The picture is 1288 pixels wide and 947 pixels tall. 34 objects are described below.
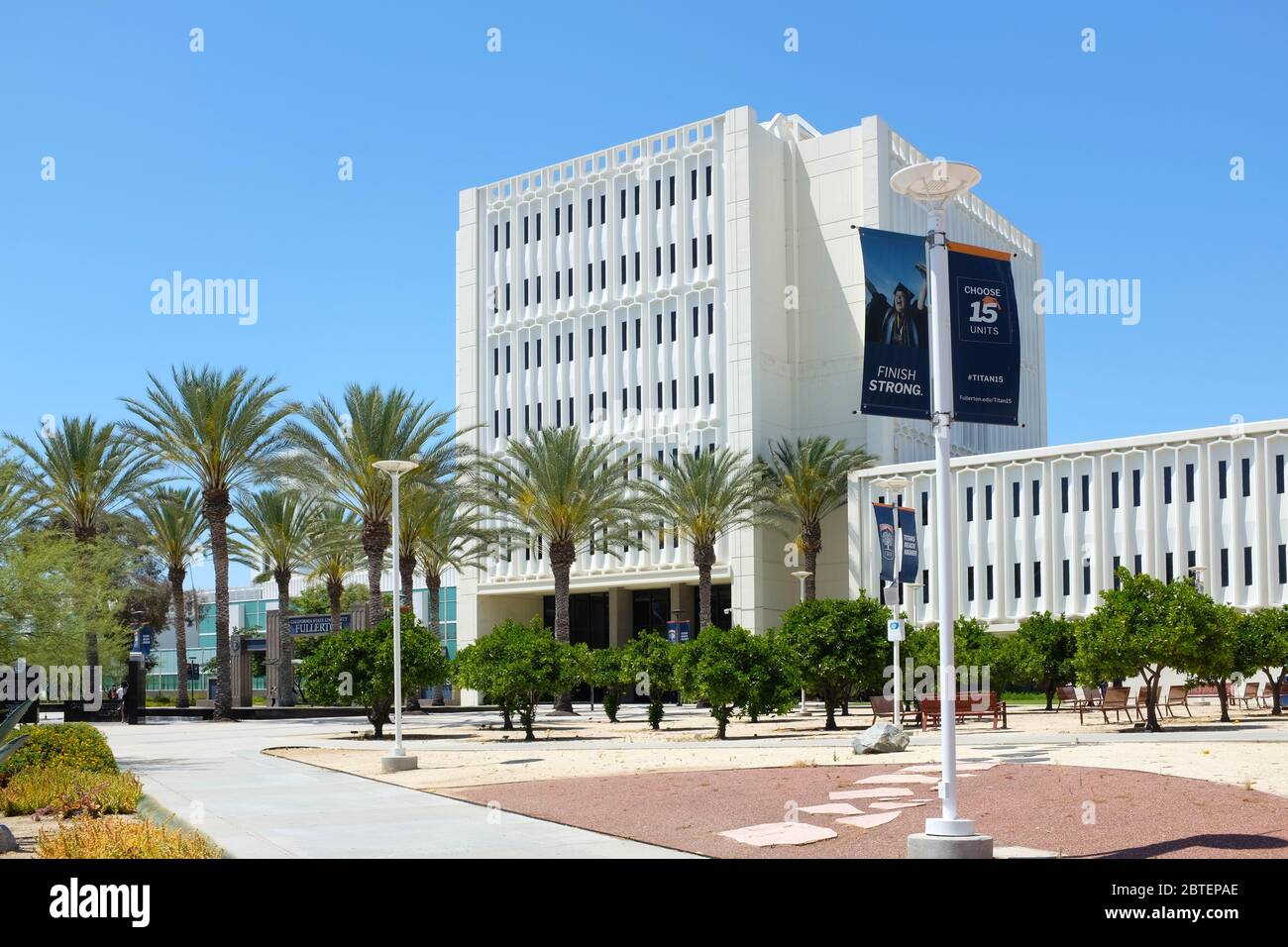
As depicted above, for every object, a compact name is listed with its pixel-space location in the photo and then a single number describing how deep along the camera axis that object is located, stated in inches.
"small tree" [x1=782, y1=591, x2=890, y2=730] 1143.0
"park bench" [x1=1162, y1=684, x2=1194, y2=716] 1162.7
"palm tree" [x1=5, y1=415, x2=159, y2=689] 1907.0
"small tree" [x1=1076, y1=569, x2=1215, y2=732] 927.7
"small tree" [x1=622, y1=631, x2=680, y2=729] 1203.2
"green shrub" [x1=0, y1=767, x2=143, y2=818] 524.7
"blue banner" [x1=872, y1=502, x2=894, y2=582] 1023.0
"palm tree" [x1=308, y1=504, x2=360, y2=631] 2220.7
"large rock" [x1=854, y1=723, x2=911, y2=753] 795.4
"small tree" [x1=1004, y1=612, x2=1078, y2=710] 1357.0
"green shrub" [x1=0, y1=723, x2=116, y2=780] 658.8
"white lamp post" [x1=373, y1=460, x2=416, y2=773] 810.8
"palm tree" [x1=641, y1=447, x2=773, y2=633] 2070.6
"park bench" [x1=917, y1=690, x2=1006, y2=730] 1001.5
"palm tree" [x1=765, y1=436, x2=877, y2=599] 2206.0
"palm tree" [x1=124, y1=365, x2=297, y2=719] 1658.5
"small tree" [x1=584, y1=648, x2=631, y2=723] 1250.6
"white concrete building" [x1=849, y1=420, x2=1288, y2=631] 1861.5
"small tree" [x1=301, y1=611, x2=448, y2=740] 1179.3
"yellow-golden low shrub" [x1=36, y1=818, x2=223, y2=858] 383.6
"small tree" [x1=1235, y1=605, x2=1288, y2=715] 1144.8
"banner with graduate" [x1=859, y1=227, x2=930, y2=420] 434.0
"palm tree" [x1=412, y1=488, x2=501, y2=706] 1999.3
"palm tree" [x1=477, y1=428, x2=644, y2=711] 1943.9
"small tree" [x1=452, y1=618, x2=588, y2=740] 1116.5
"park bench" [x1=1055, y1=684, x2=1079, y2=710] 1289.4
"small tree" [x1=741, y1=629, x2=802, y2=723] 1052.5
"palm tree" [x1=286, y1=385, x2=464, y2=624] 1676.9
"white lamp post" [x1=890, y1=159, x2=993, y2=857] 390.9
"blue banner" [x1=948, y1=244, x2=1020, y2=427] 432.1
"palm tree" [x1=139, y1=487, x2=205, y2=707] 2186.3
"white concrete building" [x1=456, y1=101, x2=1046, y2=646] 2389.3
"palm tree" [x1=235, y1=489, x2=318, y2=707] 2271.2
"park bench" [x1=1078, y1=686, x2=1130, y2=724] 1059.3
